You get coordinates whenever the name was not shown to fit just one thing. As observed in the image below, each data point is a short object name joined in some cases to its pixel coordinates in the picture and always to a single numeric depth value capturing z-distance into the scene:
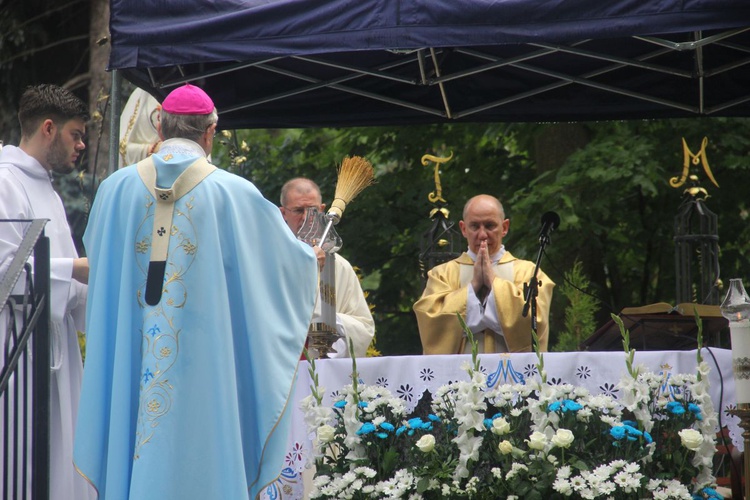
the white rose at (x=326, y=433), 9.73
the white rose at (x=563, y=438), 8.82
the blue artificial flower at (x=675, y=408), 9.21
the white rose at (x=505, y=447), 8.95
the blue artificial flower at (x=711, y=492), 9.06
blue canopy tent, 10.09
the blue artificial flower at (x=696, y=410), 9.25
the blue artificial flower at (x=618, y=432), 8.90
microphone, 10.83
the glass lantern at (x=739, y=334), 9.27
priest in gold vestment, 12.52
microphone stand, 10.84
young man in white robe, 10.51
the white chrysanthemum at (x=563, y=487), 8.68
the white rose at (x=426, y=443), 9.23
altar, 9.73
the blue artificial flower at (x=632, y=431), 8.97
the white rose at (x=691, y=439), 8.95
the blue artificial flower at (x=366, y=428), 9.50
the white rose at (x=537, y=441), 8.91
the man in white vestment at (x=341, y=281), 13.33
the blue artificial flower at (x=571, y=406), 9.05
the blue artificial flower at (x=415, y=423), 9.51
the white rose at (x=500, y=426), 9.05
